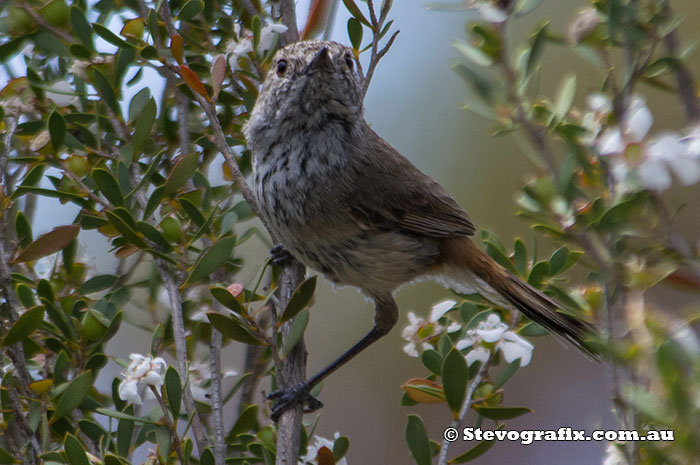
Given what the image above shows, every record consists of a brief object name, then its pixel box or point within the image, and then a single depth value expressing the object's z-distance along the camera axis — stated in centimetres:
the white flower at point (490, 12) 368
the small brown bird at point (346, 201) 586
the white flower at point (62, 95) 481
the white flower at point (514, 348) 450
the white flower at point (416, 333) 488
